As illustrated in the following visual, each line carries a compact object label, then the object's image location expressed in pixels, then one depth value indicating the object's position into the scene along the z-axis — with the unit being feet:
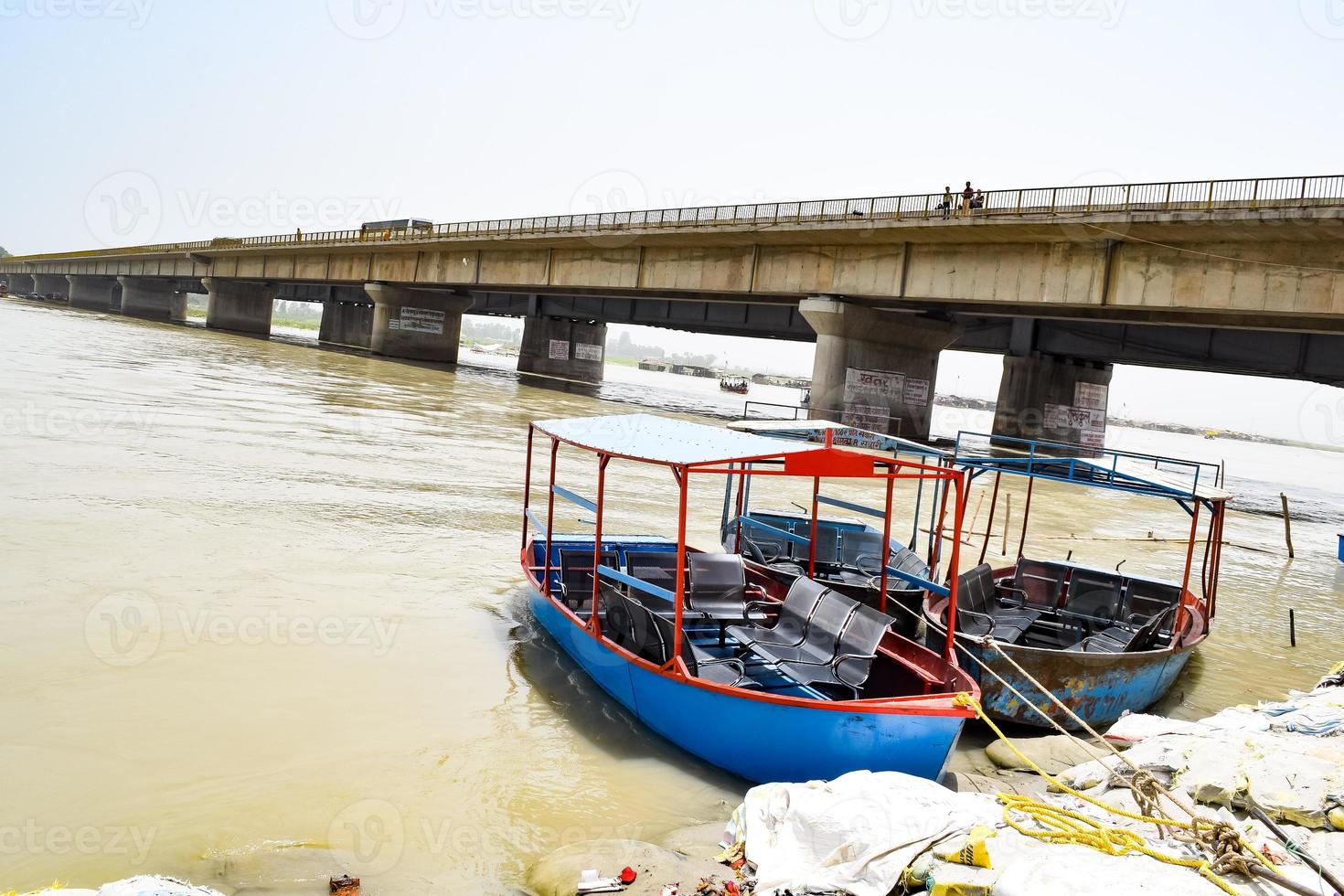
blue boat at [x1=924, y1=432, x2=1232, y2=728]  28.99
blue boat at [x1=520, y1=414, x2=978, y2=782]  22.44
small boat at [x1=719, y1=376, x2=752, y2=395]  325.38
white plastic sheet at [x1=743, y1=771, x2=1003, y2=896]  16.62
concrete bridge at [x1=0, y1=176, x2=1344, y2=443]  76.79
